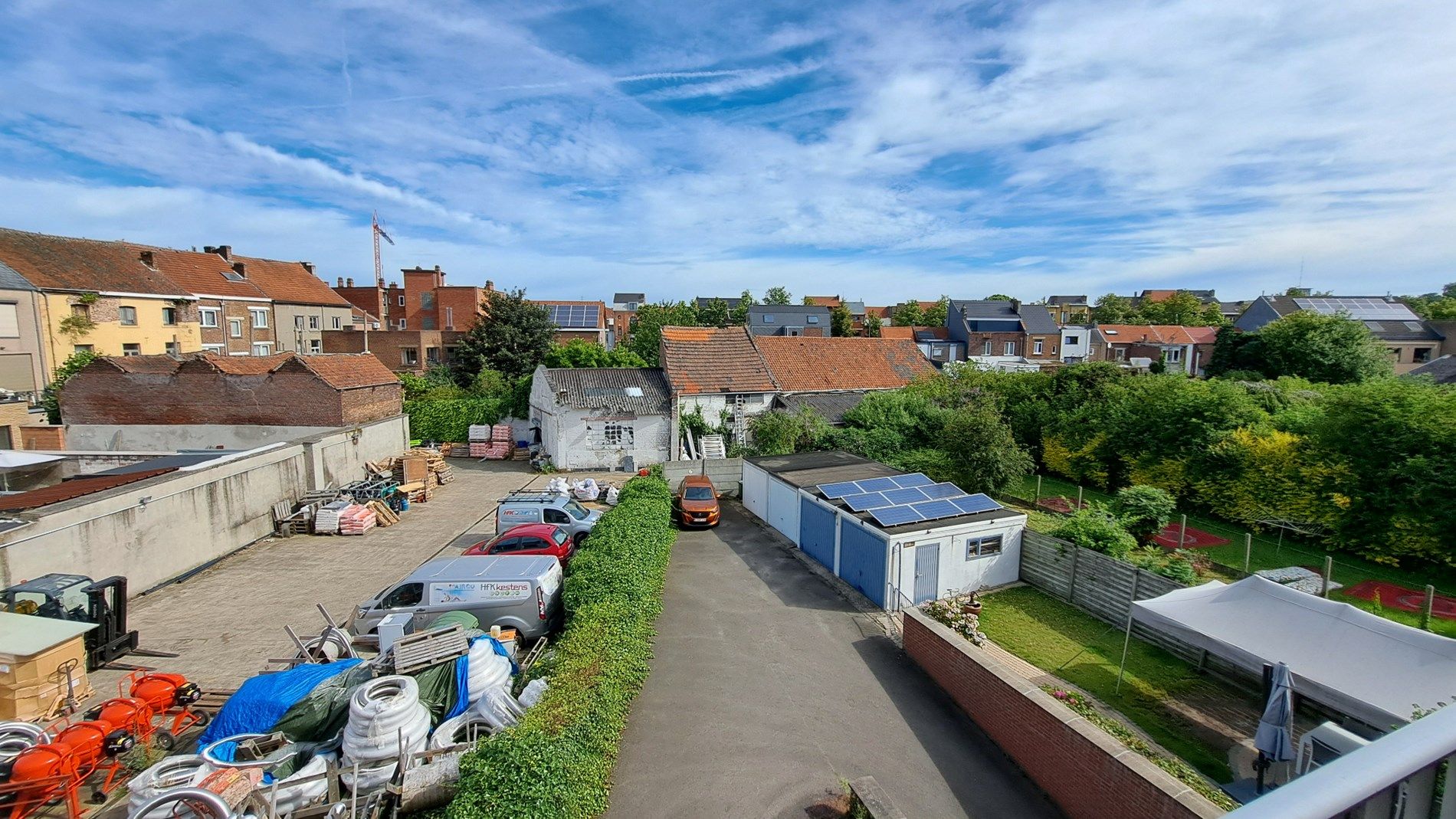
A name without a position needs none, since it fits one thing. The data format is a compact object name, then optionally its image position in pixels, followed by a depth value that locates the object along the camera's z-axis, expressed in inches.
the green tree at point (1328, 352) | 1349.7
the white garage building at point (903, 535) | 578.6
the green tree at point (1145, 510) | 654.5
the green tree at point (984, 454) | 853.8
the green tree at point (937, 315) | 3555.6
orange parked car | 805.2
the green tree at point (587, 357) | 1396.4
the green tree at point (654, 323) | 1663.4
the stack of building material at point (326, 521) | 790.5
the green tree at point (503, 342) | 1541.6
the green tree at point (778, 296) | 3774.6
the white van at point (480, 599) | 494.3
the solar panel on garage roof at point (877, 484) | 683.4
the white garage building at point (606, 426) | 1107.9
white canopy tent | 340.2
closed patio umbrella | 346.3
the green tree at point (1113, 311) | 3695.9
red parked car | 622.5
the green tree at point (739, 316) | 2805.1
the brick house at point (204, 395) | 1021.2
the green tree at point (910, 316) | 3690.9
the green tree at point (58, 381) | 1131.3
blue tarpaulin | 361.1
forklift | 452.8
